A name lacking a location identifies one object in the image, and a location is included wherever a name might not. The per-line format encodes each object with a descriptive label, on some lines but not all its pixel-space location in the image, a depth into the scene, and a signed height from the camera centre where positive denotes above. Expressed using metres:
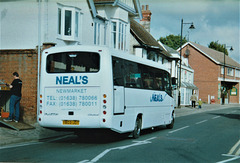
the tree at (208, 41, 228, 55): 93.07 +11.44
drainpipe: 18.23 +3.17
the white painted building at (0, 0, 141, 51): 19.39 +3.79
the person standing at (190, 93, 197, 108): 42.69 -1.03
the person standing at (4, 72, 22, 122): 14.75 -0.29
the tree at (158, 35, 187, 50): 81.44 +11.28
